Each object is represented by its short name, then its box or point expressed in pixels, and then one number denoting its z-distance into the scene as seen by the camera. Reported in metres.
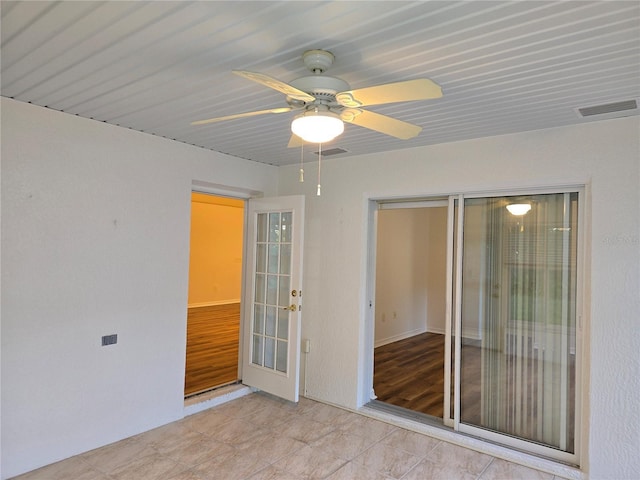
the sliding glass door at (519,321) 3.10
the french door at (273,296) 4.04
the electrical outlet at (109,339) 3.23
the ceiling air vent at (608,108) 2.54
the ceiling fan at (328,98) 1.73
